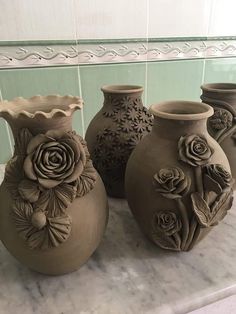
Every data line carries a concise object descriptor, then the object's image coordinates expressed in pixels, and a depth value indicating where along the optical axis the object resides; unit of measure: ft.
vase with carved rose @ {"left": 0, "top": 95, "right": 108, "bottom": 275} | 1.19
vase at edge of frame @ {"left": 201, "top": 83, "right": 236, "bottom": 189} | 1.72
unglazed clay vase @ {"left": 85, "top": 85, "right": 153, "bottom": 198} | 1.81
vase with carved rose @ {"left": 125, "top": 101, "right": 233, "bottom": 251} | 1.33
